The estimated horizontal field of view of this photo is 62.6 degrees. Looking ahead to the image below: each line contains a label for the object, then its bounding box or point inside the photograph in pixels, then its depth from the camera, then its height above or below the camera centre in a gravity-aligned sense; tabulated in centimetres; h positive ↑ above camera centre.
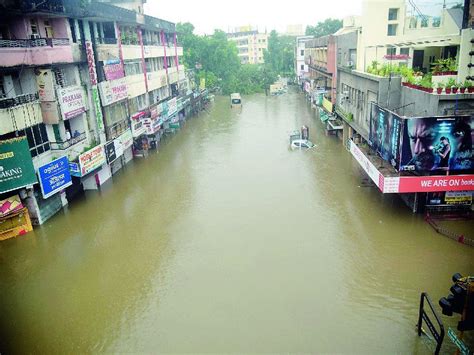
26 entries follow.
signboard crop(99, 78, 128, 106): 2648 -184
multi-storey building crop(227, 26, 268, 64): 13112 +335
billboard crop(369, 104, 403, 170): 1848 -433
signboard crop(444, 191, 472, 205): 1936 -748
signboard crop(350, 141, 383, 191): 1930 -612
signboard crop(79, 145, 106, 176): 2309 -559
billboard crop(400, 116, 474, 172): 1706 -436
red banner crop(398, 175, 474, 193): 1756 -613
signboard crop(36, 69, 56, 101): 2103 -79
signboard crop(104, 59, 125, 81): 2711 -41
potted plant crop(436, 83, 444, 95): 1714 -197
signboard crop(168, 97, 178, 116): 4151 -491
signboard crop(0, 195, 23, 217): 1895 -634
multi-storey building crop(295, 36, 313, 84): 8517 -53
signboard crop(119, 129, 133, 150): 2952 -565
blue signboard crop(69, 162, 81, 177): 2261 -568
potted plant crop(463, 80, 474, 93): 1709 -196
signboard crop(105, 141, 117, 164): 2645 -578
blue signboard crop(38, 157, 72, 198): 2041 -564
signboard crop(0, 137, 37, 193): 1841 -437
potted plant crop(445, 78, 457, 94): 1706 -183
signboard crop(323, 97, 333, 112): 4075 -571
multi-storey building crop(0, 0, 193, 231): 1948 -180
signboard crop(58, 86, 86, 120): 2186 -194
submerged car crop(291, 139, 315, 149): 3538 -806
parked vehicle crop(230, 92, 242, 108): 6261 -697
